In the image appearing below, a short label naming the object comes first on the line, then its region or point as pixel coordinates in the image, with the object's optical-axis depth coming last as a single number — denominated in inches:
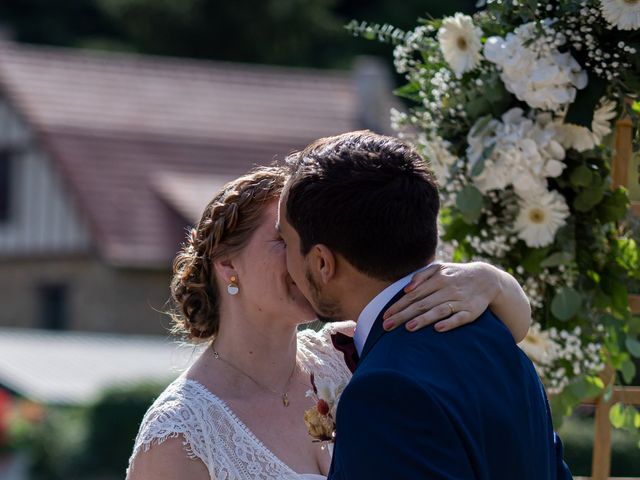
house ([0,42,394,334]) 958.4
